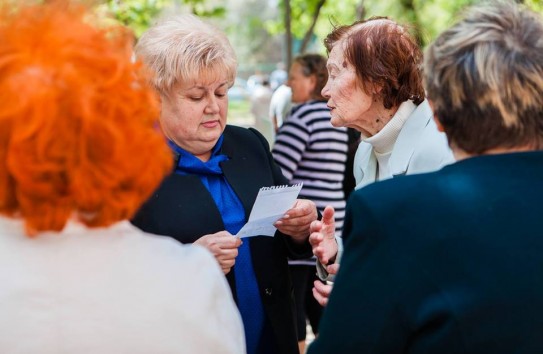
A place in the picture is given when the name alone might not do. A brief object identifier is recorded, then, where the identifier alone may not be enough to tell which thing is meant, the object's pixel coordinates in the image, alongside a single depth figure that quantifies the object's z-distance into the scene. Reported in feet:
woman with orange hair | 4.51
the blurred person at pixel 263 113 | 25.66
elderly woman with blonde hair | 7.99
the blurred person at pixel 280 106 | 24.06
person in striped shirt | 16.15
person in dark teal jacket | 4.99
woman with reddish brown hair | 8.45
